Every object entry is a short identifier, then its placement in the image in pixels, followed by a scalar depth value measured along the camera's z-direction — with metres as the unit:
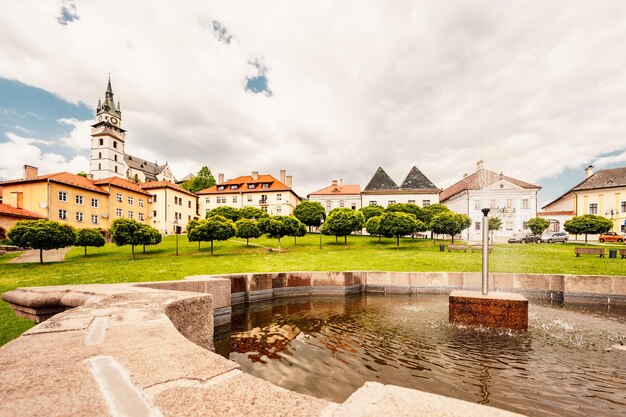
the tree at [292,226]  33.16
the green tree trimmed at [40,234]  21.28
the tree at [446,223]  35.38
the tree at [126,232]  26.45
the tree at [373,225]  37.38
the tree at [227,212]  51.56
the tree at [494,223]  44.38
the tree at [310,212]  50.47
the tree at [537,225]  43.25
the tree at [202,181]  77.25
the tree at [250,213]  51.41
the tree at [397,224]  32.22
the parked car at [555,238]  41.50
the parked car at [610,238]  39.66
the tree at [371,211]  48.50
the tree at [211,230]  29.14
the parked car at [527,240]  41.22
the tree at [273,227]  31.72
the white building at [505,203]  51.97
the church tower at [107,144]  79.62
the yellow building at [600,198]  49.97
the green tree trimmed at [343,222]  35.06
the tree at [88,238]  27.97
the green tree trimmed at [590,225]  35.69
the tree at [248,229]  33.00
